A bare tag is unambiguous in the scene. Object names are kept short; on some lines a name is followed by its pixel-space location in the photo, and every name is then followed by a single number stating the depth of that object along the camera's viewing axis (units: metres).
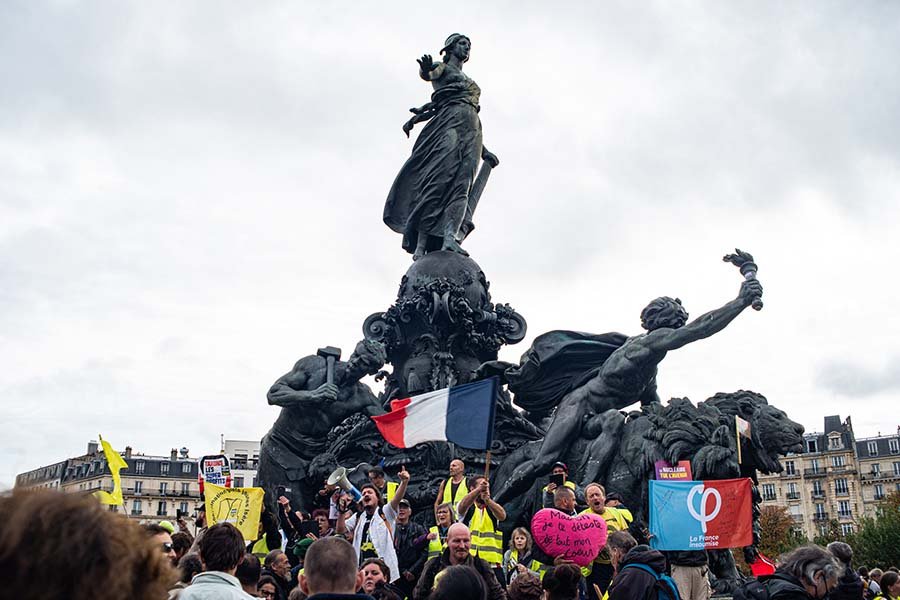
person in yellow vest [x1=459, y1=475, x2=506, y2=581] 8.22
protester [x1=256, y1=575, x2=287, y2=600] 7.05
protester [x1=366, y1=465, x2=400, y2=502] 9.25
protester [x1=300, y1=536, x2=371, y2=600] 3.81
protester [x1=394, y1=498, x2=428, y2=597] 8.69
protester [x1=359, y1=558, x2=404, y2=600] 6.05
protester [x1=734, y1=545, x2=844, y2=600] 5.01
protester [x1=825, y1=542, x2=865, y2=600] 6.31
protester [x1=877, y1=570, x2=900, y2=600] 8.96
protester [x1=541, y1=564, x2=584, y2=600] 5.32
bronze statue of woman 16.81
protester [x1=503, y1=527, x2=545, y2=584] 8.45
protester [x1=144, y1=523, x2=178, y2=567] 6.31
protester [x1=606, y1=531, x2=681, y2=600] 5.62
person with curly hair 1.67
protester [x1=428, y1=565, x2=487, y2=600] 4.25
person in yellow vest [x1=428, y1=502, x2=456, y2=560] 8.34
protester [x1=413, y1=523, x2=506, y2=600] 6.52
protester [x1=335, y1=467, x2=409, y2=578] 8.38
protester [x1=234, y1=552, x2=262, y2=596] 5.92
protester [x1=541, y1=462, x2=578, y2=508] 8.95
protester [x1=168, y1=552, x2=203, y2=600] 5.97
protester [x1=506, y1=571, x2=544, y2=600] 5.31
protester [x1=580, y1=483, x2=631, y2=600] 8.09
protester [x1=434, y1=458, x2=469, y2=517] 9.41
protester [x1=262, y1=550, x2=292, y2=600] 7.71
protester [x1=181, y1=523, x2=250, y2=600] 4.19
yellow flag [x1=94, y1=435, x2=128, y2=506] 12.95
